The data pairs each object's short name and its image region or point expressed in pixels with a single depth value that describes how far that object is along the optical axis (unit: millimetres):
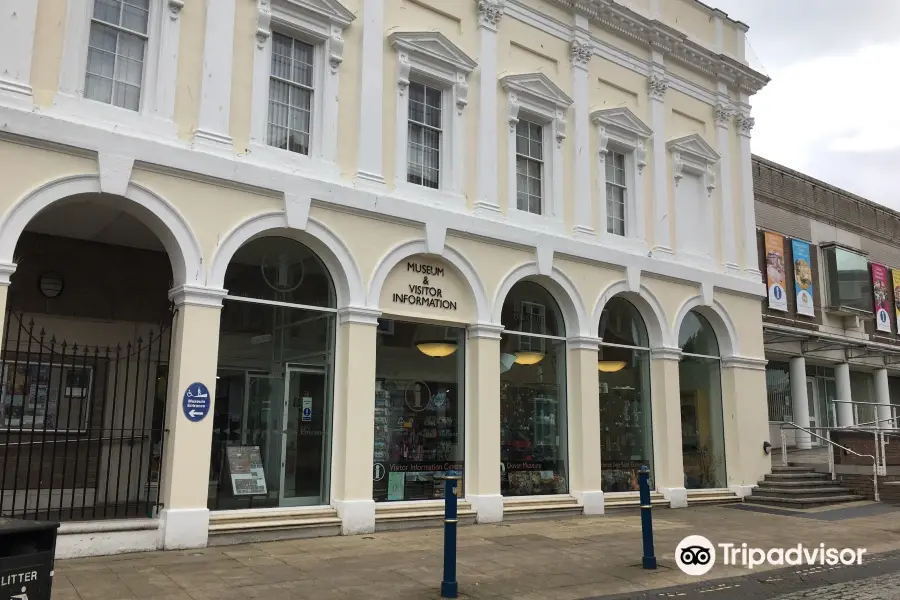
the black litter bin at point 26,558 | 4094
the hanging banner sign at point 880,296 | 24703
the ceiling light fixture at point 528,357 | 13759
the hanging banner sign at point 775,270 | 21016
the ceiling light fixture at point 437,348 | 12492
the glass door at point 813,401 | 22656
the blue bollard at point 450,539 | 7059
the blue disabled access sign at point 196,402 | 9703
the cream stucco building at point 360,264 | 9836
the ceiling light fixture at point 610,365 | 14867
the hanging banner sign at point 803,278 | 21828
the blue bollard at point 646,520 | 8539
